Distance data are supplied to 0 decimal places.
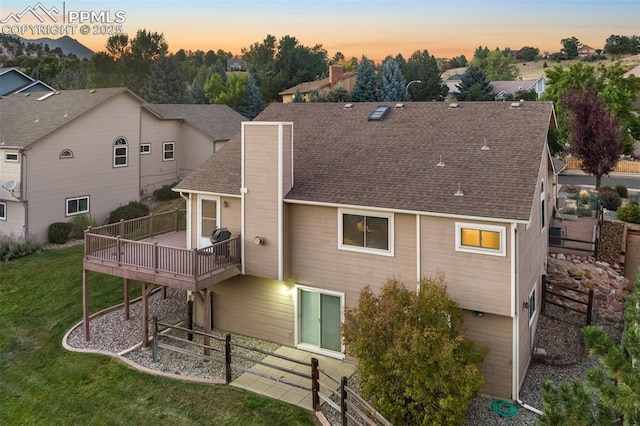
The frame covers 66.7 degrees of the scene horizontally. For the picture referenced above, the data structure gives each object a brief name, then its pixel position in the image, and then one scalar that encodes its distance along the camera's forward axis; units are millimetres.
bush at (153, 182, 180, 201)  30312
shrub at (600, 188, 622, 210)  24234
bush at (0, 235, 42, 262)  21962
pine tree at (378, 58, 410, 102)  52469
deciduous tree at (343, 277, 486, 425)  9367
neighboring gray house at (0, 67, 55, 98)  42844
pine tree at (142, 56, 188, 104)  66125
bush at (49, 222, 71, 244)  23781
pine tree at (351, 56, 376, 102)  51375
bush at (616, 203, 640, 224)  20859
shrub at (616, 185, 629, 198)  27655
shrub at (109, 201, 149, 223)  26391
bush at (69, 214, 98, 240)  24789
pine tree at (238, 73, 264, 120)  61875
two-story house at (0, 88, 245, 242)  23406
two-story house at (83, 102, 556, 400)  11391
